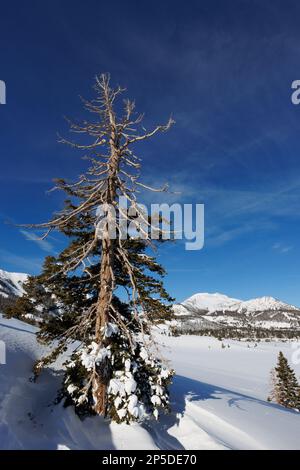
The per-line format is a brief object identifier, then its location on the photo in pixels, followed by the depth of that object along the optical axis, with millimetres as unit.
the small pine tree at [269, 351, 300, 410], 36188
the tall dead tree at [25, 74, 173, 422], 9047
